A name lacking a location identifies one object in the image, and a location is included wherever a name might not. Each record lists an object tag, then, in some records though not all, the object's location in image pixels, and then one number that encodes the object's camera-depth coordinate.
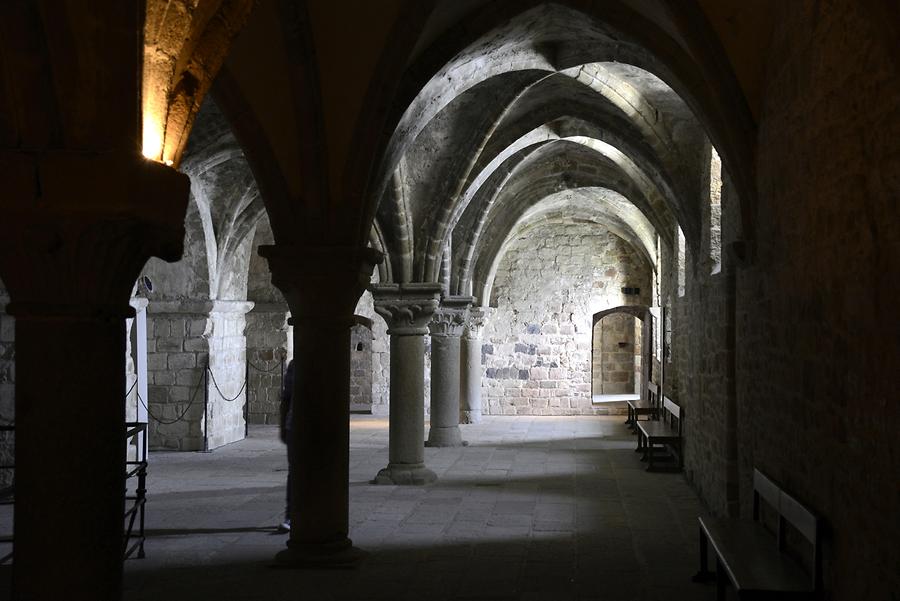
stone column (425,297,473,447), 12.11
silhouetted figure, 6.70
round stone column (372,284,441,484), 9.43
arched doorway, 22.25
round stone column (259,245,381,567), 5.85
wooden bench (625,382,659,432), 13.86
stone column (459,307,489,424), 15.76
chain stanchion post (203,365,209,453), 12.16
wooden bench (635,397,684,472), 10.60
